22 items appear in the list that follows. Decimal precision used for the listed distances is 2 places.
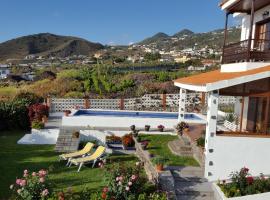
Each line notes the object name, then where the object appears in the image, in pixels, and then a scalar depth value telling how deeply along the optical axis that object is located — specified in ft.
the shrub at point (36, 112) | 47.62
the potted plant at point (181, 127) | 39.60
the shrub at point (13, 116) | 50.56
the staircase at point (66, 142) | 38.31
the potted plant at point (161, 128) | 44.35
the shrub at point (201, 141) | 31.88
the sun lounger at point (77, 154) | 34.46
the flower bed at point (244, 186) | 23.41
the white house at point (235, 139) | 26.53
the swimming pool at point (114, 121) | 45.92
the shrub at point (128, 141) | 39.67
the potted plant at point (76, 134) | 41.16
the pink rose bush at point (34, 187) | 21.57
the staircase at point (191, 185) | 24.88
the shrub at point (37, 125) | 44.68
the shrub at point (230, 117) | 45.04
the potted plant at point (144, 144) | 35.60
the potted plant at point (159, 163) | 26.52
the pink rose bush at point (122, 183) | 22.11
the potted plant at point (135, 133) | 40.71
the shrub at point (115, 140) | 41.24
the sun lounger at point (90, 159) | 32.64
